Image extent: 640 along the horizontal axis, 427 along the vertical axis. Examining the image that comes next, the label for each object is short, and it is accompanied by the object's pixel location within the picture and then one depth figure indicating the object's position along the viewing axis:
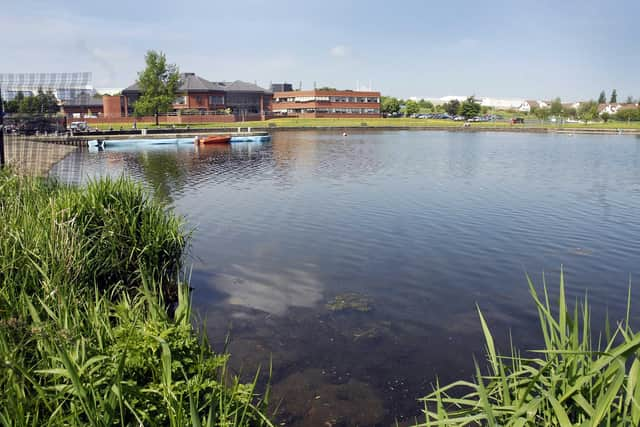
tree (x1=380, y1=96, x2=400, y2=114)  137.00
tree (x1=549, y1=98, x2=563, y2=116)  138.88
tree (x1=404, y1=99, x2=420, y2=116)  140.75
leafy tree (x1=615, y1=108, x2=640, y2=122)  116.25
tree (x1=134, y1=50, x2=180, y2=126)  76.94
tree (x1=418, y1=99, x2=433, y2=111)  176.02
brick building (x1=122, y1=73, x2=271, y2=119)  96.38
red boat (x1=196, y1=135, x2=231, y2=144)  55.25
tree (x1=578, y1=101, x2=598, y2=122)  125.51
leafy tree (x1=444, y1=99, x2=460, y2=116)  139.82
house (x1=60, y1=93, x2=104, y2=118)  97.19
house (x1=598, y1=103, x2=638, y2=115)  178.27
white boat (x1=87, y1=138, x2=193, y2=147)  54.16
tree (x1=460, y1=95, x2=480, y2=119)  120.88
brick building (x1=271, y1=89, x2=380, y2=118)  114.81
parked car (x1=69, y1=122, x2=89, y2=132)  61.13
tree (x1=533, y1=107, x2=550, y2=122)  140.75
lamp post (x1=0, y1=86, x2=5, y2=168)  13.59
